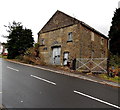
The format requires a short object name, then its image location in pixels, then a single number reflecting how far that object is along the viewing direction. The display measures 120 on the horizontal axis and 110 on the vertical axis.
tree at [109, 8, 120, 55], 24.59
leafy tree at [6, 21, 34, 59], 24.94
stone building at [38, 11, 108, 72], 17.55
